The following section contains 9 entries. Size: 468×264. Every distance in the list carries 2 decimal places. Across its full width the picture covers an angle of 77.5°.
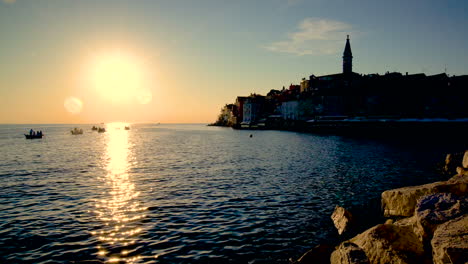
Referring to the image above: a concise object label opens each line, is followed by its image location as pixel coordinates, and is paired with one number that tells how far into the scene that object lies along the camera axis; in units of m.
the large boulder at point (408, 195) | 11.63
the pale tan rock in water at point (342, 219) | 13.62
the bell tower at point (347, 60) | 132.25
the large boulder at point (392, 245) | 7.86
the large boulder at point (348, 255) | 8.12
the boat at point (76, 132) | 133.61
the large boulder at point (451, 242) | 6.13
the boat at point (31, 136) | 95.22
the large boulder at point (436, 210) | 8.23
